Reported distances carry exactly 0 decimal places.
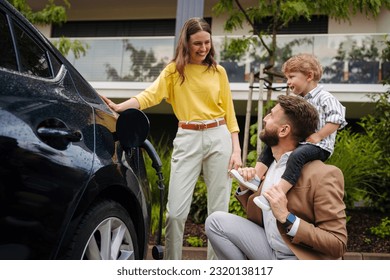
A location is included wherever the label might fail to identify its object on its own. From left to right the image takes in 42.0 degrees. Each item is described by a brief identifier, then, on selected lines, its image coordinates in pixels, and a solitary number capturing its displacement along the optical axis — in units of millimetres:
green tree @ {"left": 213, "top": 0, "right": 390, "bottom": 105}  5301
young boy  2813
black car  1560
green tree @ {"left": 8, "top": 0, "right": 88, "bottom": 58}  7113
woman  3188
